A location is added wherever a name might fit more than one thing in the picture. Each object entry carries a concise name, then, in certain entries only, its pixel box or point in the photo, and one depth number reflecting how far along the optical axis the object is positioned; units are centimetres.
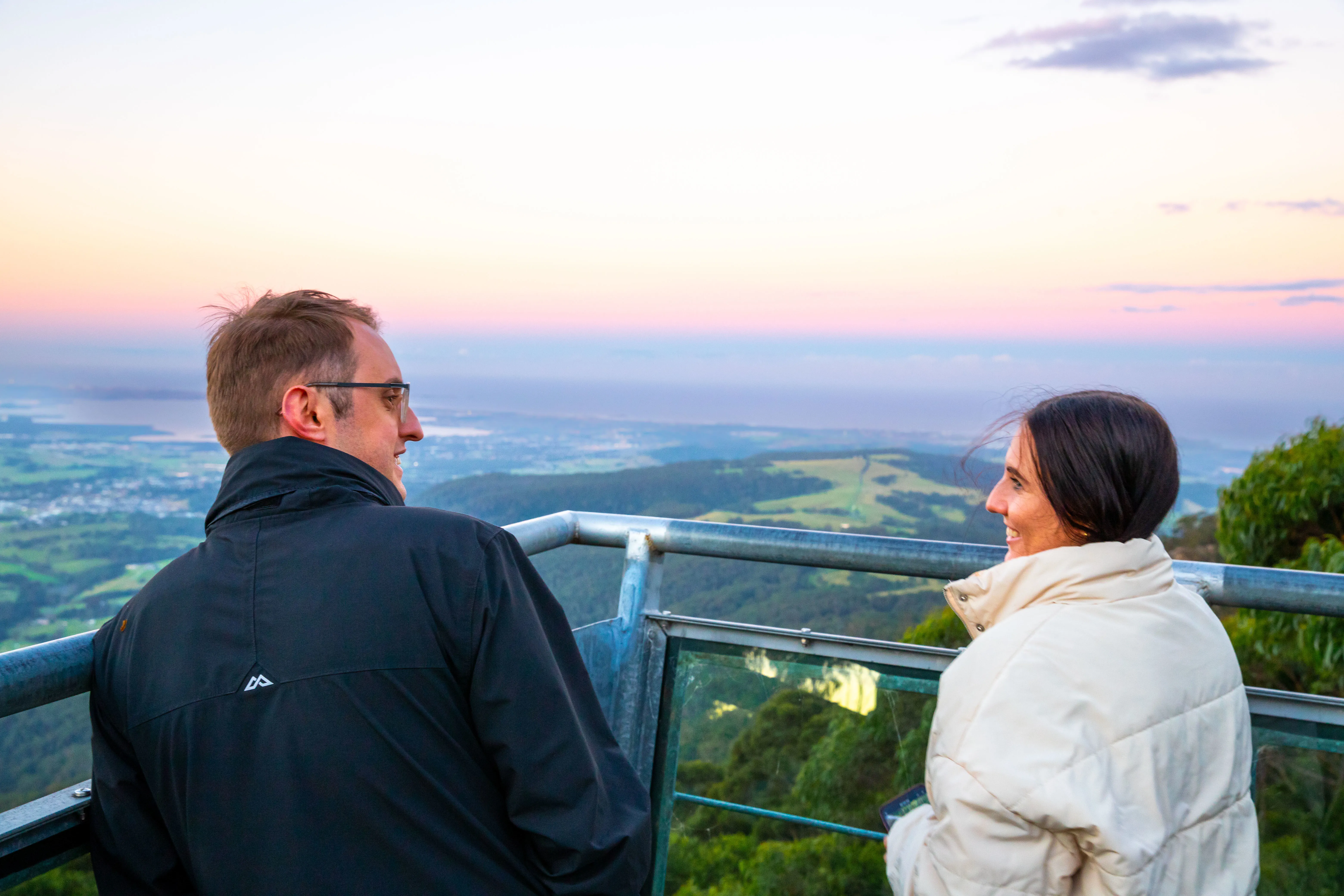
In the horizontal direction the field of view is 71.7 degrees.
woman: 128
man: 129
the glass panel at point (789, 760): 204
